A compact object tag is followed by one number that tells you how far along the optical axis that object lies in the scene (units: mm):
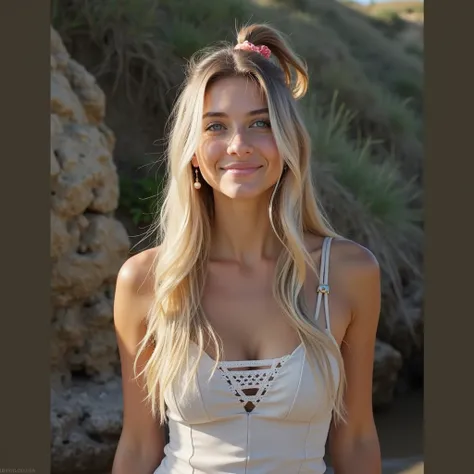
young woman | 2344
